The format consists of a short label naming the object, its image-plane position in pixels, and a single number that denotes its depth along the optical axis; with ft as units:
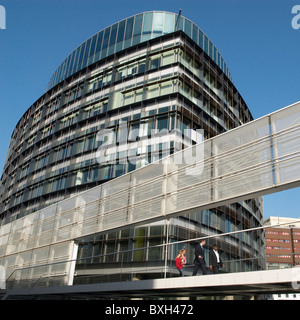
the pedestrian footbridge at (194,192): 33.81
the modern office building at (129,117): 95.56
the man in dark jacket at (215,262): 33.73
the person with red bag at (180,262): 37.27
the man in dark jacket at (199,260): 35.78
